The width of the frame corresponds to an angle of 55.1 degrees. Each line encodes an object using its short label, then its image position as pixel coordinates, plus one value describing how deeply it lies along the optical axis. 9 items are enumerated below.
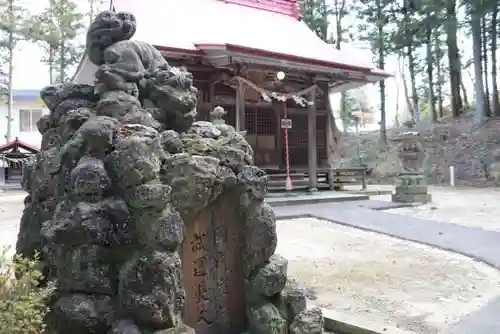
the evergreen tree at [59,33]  27.95
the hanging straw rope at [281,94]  11.70
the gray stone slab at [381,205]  11.07
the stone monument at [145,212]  2.62
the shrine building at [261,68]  11.37
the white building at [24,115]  33.53
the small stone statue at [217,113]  7.02
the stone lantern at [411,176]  12.29
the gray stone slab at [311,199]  11.34
